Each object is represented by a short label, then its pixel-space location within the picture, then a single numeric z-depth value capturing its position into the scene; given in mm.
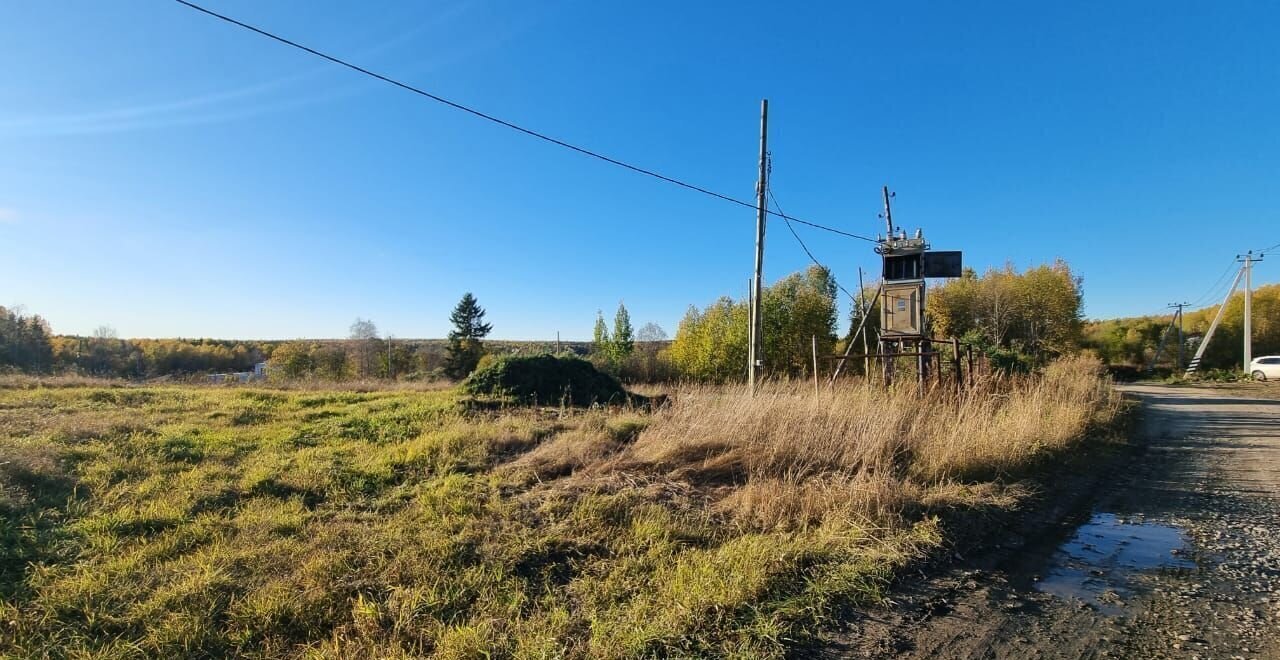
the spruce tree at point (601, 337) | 43412
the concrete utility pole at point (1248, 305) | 31011
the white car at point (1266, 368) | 28453
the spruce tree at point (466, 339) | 48625
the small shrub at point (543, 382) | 11008
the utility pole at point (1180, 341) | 36438
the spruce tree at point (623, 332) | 41375
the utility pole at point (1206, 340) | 33938
